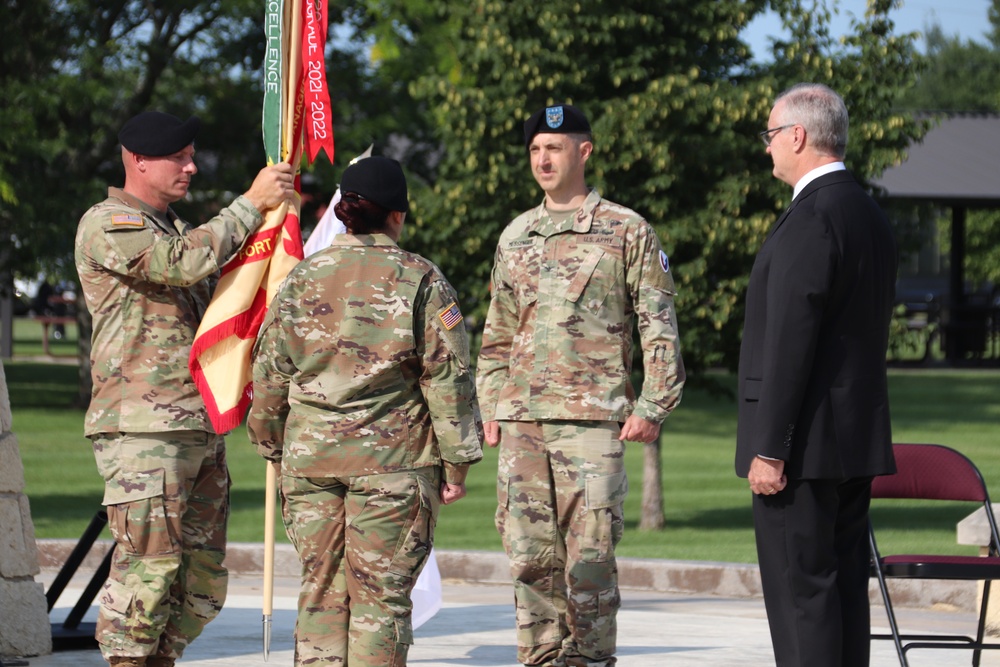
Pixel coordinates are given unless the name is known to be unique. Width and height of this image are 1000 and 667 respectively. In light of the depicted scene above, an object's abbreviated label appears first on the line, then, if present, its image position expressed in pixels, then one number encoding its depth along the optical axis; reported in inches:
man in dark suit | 379.2
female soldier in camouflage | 400.5
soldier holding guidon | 457.4
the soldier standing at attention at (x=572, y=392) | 479.5
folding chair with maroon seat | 506.6
